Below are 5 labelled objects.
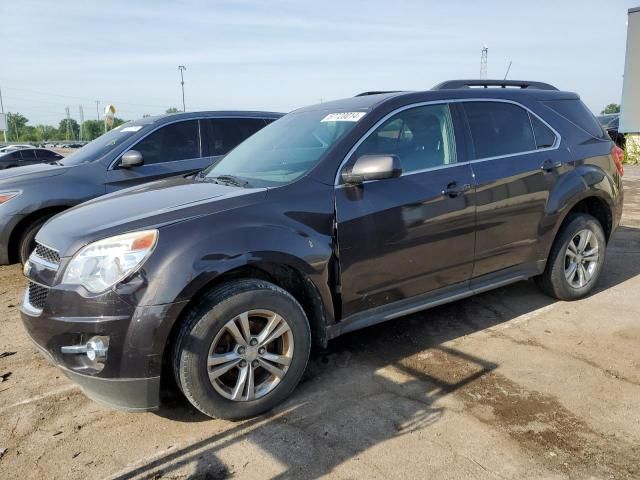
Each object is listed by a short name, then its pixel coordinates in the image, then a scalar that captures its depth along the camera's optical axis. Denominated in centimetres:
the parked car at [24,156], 2271
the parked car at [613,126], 1992
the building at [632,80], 1647
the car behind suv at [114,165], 546
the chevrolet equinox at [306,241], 269
